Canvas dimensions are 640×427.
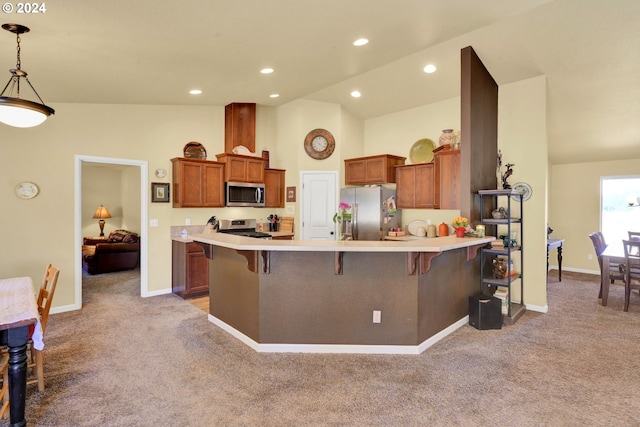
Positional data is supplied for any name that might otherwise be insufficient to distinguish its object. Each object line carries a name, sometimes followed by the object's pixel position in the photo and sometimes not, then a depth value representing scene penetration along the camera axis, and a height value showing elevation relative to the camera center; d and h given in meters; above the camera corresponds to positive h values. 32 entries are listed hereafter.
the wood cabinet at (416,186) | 5.68 +0.44
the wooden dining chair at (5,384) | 2.04 -1.06
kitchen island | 3.19 -0.81
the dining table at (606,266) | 4.73 -0.73
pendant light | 2.41 +0.74
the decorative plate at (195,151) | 5.60 +0.99
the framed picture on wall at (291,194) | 6.30 +0.33
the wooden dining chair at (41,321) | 2.48 -0.76
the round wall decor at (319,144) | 6.22 +1.22
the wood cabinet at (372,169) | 6.01 +0.76
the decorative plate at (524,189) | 4.62 +0.31
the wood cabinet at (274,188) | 6.29 +0.44
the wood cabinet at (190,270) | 5.10 -0.87
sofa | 6.90 -0.86
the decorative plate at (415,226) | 6.07 -0.24
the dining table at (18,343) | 1.95 -0.75
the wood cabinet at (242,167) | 5.65 +0.75
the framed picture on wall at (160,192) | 5.28 +0.31
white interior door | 6.24 +0.15
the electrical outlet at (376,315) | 3.22 -0.94
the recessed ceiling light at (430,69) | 4.62 +1.93
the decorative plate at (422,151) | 6.10 +1.09
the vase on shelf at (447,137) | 5.26 +1.13
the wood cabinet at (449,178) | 5.05 +0.50
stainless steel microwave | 5.70 +0.31
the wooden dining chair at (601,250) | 4.91 -0.59
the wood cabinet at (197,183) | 5.27 +0.45
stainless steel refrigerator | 5.94 +0.02
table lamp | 8.66 -0.07
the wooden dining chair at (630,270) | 4.48 -0.75
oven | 5.68 -0.26
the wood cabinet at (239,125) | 5.86 +1.48
